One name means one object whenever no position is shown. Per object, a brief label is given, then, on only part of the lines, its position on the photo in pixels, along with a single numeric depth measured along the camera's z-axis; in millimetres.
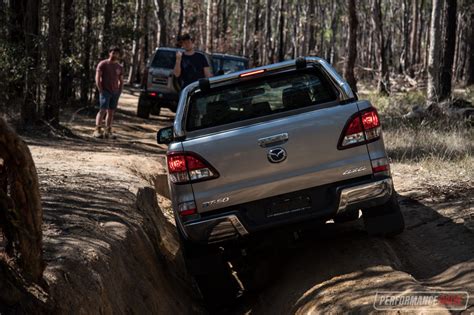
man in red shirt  15508
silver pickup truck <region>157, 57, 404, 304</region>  6305
